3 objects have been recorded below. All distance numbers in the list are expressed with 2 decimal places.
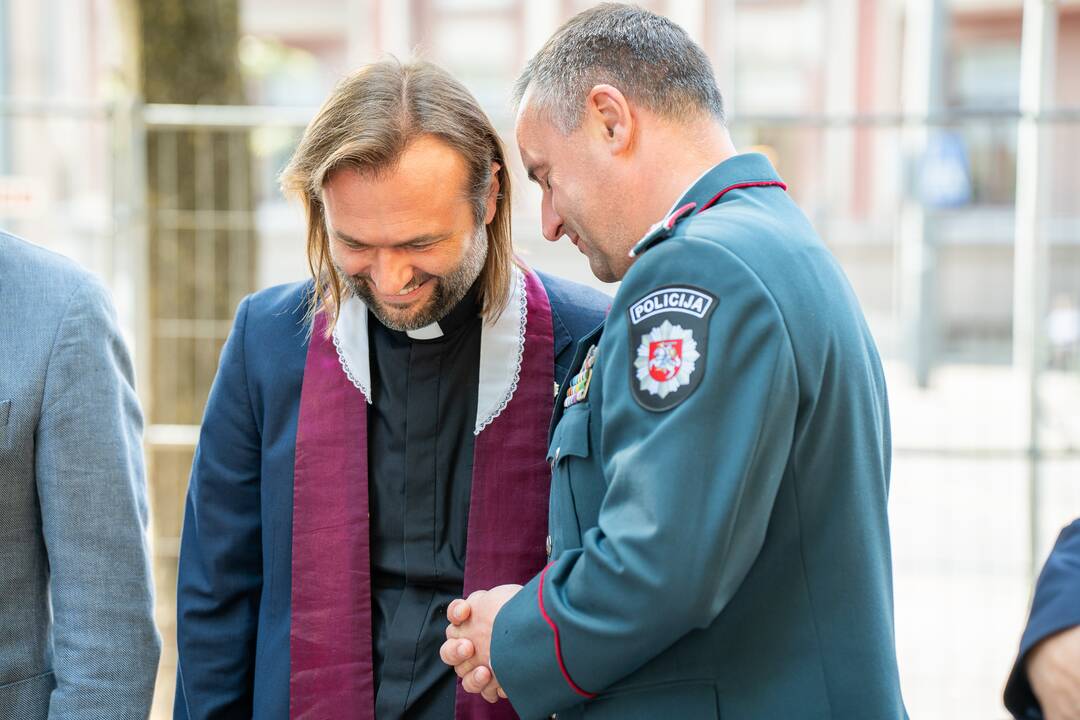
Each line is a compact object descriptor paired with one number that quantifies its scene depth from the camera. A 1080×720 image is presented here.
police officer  1.60
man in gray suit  1.97
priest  2.16
